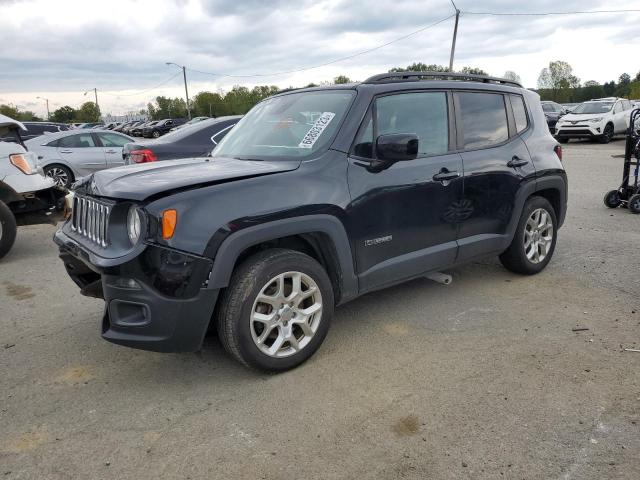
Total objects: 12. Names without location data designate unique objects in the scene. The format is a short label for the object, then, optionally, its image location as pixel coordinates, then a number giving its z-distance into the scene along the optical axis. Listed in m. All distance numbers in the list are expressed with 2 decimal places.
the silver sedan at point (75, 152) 12.12
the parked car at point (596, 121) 21.23
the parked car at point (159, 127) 44.47
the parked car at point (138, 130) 47.87
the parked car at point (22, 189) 6.52
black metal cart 7.93
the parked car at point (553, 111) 26.59
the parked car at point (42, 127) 20.98
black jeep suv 2.96
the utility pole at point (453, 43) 33.53
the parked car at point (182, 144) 7.50
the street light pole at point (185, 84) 65.00
